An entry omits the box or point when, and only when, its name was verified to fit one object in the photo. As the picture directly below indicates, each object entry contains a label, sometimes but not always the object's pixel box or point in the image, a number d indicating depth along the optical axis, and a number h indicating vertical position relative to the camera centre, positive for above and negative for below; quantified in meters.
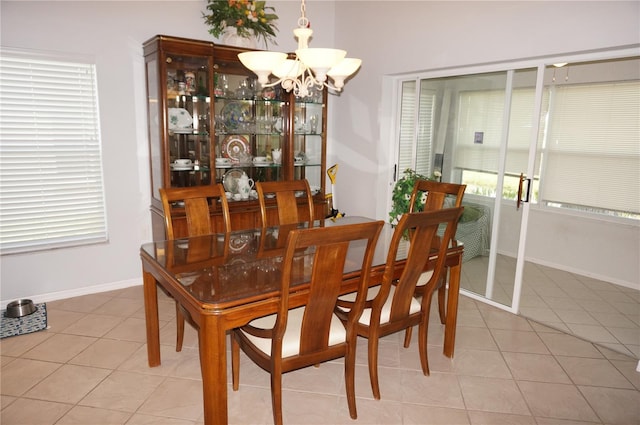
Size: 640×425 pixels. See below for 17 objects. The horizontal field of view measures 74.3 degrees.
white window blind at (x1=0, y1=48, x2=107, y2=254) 3.20 -0.16
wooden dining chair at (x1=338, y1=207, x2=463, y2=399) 2.06 -0.78
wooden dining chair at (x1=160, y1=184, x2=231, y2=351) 2.64 -0.47
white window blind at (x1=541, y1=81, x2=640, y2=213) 4.07 -0.01
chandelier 2.05 +0.38
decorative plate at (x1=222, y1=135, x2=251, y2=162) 3.94 -0.11
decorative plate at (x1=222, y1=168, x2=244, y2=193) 3.96 -0.41
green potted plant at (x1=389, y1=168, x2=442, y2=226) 4.04 -0.49
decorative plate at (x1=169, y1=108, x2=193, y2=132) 3.51 +0.13
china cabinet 3.46 +0.09
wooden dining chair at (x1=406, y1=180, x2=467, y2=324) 2.90 -0.41
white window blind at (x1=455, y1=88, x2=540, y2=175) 3.30 +0.12
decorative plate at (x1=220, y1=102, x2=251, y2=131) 3.87 +0.21
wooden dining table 1.75 -0.66
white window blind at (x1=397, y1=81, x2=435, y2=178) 4.10 +0.11
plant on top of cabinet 3.60 +1.02
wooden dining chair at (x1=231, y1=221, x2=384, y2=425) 1.73 -0.82
